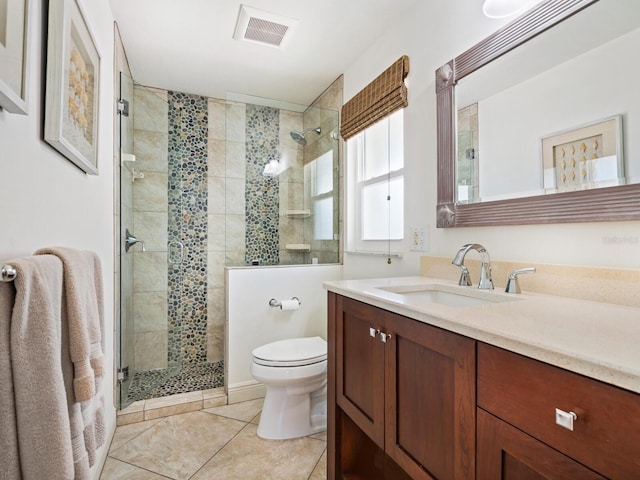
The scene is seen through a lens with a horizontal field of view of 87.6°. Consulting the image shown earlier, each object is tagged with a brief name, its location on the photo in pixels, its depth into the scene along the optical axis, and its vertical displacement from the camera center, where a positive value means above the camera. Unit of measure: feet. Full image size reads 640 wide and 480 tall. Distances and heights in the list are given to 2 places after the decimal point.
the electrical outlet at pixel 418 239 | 5.93 +0.12
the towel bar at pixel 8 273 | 1.86 -0.16
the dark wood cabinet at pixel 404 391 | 2.71 -1.48
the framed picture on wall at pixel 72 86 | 2.96 +1.70
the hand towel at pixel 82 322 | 2.42 -0.61
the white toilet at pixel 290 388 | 6.11 -2.70
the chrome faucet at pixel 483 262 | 4.34 -0.22
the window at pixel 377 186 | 7.01 +1.36
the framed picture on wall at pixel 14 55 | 2.10 +1.27
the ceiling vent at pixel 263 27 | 6.44 +4.45
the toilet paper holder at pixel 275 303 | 7.88 -1.37
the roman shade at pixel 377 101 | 6.35 +3.10
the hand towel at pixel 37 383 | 1.90 -0.82
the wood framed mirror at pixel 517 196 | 3.32 +0.88
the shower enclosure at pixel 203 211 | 8.39 +0.94
